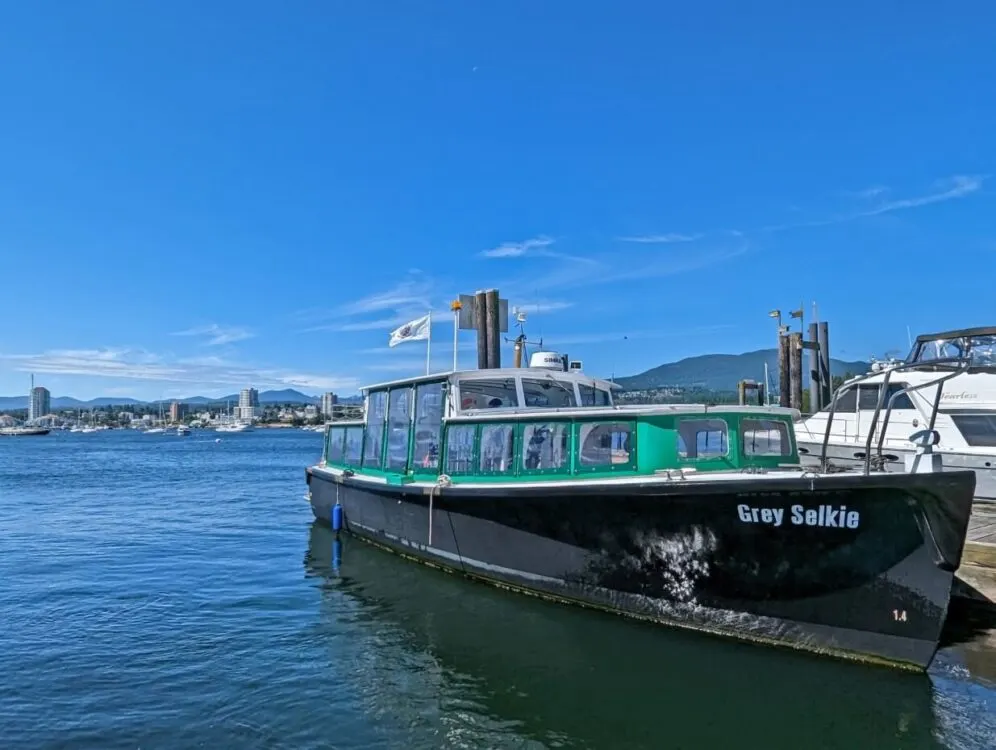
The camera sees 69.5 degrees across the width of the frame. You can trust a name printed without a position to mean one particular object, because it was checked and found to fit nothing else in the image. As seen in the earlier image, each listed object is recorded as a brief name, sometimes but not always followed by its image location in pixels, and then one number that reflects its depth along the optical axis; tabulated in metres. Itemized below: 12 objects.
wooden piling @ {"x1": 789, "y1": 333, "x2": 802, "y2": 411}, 25.45
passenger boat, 8.25
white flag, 16.50
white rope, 12.54
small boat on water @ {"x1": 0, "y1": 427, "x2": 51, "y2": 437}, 158.56
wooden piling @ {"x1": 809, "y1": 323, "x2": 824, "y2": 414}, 26.02
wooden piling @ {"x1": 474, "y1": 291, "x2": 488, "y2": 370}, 19.66
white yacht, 16.05
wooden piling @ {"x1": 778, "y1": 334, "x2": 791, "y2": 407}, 25.95
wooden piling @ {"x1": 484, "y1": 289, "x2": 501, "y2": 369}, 19.42
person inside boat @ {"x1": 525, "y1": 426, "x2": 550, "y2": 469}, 11.41
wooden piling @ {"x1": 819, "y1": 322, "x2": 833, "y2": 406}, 26.80
